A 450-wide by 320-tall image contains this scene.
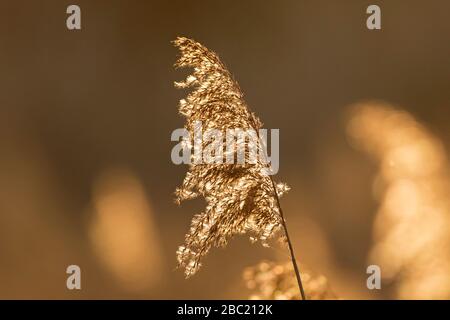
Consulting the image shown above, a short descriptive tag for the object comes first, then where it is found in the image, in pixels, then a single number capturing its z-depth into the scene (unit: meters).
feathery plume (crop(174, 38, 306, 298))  2.75
